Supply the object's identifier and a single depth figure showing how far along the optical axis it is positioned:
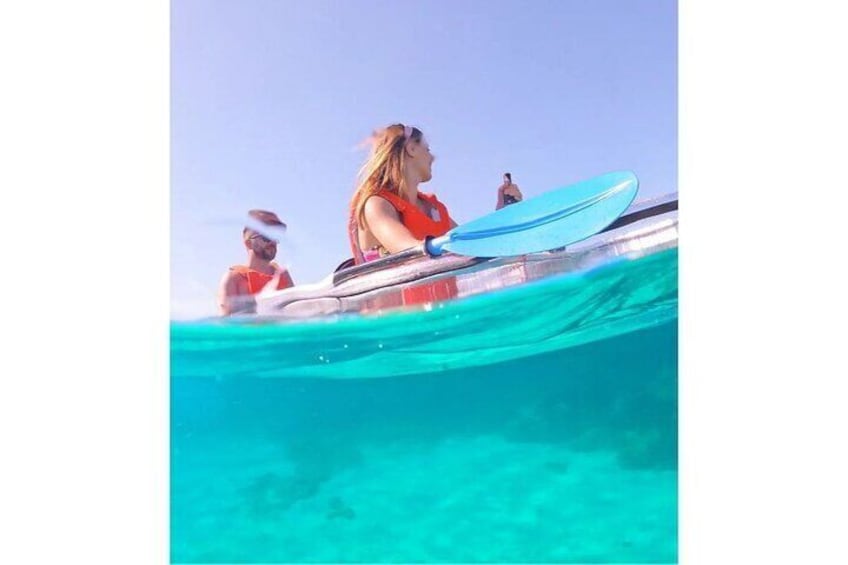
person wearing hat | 3.31
